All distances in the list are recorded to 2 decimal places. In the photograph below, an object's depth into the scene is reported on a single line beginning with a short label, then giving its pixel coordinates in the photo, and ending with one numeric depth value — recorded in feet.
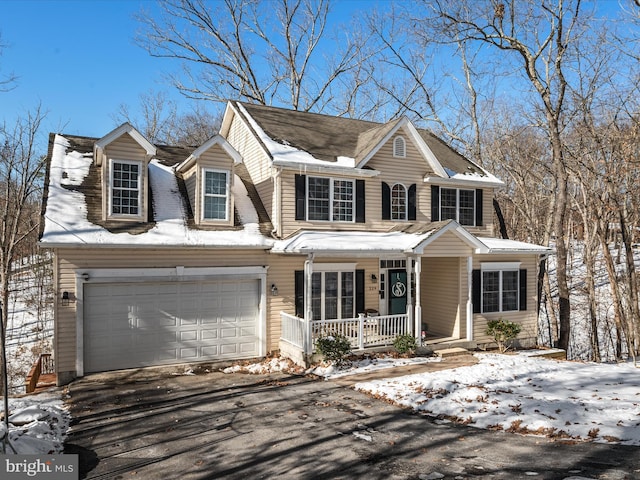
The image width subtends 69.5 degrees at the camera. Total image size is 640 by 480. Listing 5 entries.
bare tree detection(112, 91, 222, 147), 103.71
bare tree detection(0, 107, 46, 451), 69.53
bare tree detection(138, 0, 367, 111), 87.10
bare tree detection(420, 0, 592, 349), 58.85
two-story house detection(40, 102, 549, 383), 39.40
